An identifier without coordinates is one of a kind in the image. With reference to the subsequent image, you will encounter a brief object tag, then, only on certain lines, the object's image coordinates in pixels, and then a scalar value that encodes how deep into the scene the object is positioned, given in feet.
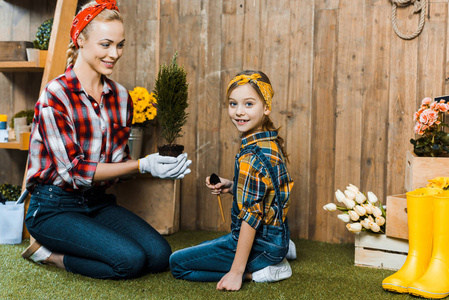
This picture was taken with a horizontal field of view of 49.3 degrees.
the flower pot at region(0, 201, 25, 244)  7.89
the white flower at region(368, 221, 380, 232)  6.83
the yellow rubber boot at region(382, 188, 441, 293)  5.79
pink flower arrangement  6.83
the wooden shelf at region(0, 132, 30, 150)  8.31
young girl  5.81
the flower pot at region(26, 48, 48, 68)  8.34
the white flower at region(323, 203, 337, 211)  7.32
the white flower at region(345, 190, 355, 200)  7.20
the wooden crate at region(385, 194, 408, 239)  6.69
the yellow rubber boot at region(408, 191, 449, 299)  5.49
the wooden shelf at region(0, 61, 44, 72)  8.38
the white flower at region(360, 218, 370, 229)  6.87
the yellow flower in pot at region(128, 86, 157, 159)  8.65
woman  6.21
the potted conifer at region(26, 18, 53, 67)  8.36
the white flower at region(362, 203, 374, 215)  6.98
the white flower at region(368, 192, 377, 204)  7.30
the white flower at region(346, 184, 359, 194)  7.22
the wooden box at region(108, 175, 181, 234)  8.73
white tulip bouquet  6.88
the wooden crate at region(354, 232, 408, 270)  6.83
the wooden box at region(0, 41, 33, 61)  8.52
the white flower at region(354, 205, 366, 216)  6.99
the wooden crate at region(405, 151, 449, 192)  6.66
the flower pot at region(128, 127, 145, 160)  8.75
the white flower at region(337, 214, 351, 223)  7.13
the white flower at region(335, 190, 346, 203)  7.25
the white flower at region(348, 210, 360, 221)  6.98
